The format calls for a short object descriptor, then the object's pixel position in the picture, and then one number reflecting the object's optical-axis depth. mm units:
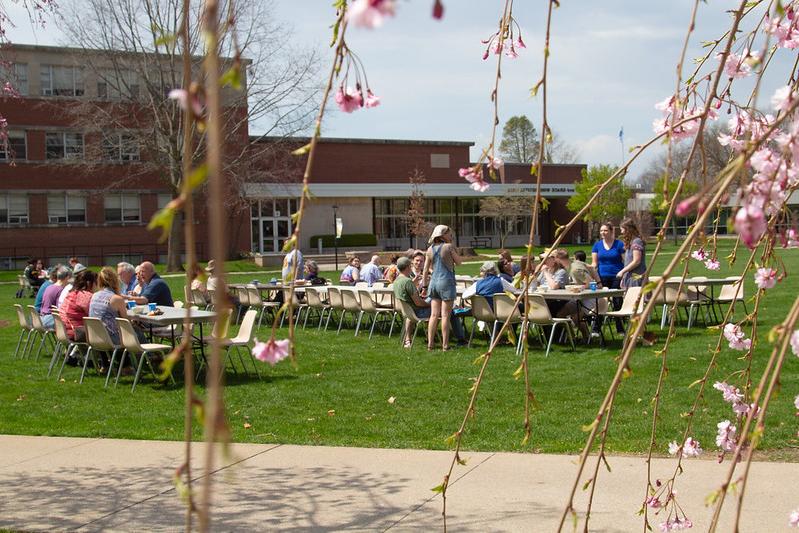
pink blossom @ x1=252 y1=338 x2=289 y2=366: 2041
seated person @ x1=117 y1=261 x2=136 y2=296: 14320
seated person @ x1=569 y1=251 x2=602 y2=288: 14836
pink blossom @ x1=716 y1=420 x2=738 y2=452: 3803
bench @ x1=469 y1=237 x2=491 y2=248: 66938
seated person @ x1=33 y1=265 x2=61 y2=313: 16875
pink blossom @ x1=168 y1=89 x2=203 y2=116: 1262
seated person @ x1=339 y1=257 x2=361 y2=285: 20938
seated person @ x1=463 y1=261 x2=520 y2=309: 14234
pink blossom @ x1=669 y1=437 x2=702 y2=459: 4005
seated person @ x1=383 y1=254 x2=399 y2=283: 18781
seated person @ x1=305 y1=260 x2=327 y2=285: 20641
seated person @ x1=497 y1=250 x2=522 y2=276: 15797
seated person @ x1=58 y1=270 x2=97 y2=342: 12719
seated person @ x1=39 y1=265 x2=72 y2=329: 15570
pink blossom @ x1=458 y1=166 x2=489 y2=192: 3105
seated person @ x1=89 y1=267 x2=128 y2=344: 11875
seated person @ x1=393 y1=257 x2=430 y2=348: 14891
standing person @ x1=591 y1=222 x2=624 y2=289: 15289
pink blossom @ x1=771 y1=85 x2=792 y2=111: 2480
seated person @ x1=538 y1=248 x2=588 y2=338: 14617
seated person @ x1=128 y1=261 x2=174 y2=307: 13844
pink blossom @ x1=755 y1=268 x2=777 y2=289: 3213
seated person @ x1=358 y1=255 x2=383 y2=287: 19906
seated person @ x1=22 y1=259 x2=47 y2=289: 30016
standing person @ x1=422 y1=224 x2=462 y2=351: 13680
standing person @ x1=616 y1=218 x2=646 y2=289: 14406
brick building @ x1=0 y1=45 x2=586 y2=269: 44469
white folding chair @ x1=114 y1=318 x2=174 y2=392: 11406
